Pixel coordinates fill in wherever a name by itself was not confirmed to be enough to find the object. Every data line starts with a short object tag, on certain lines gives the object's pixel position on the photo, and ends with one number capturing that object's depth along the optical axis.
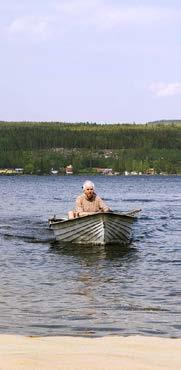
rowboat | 21.06
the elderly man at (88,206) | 21.08
